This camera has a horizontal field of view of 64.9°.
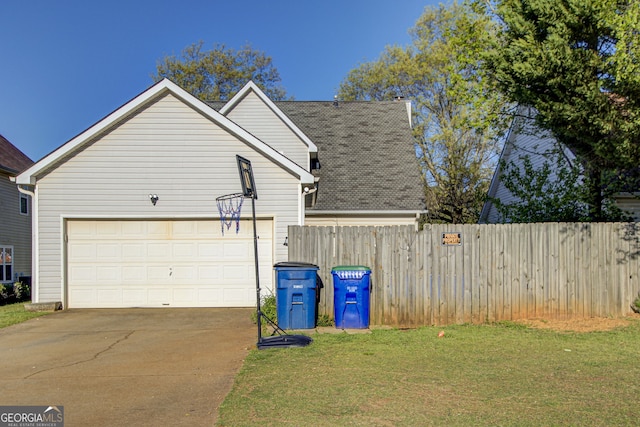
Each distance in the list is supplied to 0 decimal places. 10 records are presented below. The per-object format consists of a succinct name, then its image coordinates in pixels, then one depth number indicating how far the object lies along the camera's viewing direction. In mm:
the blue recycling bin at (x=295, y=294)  8734
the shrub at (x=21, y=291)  15946
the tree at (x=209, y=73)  36688
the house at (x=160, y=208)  11930
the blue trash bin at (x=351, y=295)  8852
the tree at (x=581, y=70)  8875
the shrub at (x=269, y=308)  9926
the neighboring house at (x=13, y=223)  18250
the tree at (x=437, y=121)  27391
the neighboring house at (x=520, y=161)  14609
